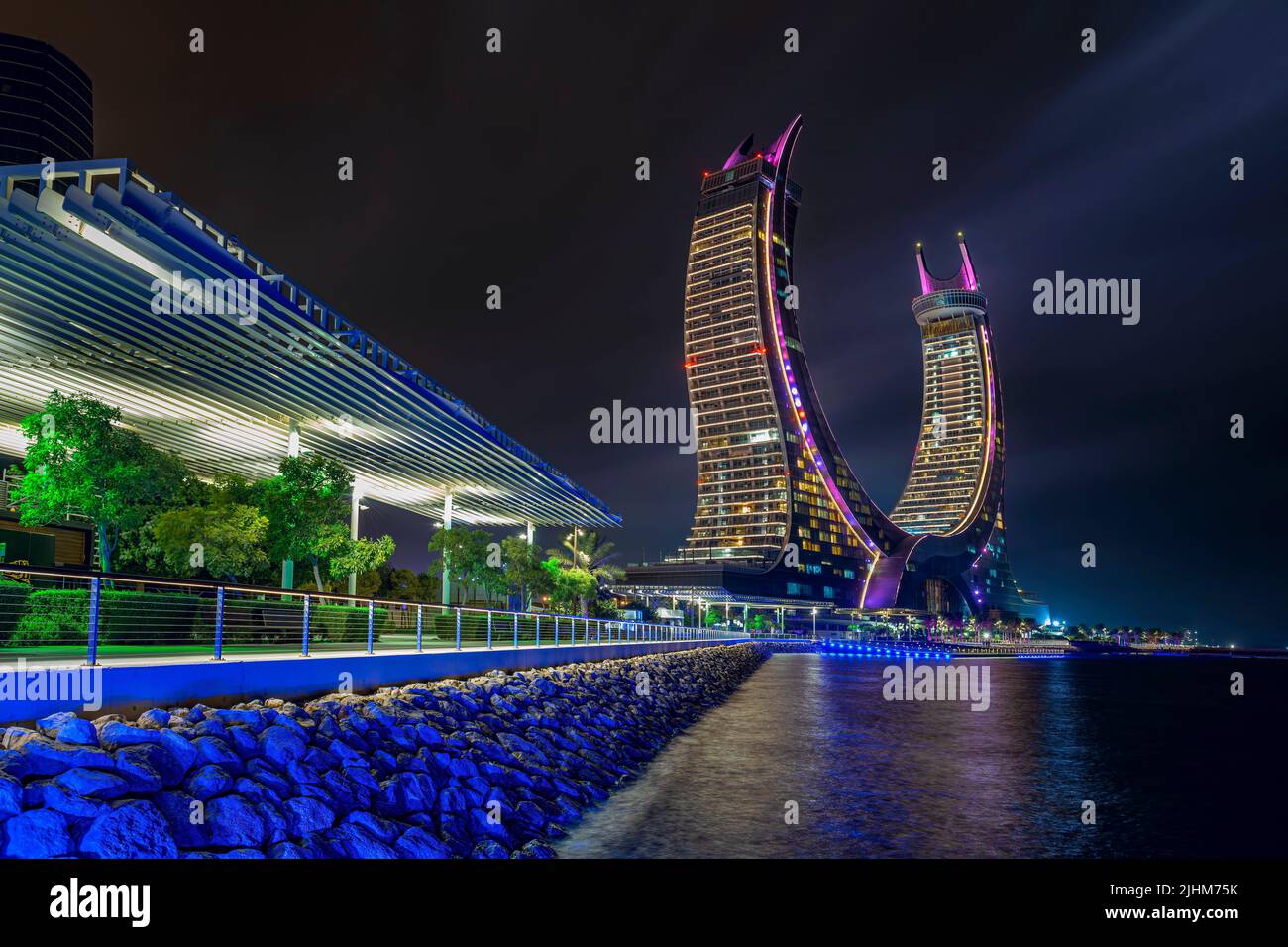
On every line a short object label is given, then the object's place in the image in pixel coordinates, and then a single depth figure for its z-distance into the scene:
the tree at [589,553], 71.69
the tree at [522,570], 55.91
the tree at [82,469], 24.78
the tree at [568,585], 60.31
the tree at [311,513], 30.44
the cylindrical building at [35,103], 142.00
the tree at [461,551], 51.16
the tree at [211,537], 25.31
